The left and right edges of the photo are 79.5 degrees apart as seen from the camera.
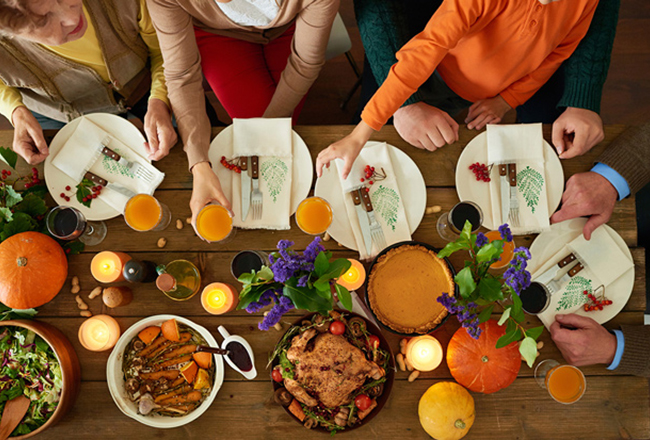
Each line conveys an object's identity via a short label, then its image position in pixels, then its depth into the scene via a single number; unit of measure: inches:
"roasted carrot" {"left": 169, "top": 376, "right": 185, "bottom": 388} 44.1
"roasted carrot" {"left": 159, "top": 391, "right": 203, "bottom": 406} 43.6
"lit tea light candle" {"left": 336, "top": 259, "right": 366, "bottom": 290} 43.5
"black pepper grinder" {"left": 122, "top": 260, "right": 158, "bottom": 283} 43.4
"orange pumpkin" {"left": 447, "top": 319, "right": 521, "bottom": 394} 41.3
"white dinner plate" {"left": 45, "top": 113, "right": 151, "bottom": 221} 47.0
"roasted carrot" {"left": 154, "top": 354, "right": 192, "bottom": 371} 44.1
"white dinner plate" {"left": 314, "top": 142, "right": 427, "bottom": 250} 46.1
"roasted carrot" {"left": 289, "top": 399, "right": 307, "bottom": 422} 40.1
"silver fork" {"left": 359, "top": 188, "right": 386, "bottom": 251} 46.0
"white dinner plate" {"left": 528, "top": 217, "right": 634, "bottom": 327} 45.2
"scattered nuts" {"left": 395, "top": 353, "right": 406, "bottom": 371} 44.1
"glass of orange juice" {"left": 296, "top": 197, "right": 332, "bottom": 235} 44.5
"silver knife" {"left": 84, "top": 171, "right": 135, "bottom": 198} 47.3
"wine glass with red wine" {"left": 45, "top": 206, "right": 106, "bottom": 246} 44.4
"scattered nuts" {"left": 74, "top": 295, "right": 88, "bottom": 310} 46.0
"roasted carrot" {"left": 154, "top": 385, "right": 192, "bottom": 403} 43.6
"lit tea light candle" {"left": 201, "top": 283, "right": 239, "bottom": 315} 44.3
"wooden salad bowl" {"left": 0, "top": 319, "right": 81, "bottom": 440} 40.9
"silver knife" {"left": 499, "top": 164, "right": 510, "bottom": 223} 46.8
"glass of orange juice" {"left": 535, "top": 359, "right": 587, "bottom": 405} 41.2
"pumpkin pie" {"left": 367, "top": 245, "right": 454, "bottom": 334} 41.8
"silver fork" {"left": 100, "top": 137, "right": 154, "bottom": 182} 48.0
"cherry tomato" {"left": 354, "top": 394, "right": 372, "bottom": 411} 38.9
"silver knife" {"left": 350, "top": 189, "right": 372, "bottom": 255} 45.8
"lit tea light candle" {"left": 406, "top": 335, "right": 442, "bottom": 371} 42.9
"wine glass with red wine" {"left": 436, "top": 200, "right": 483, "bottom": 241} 43.8
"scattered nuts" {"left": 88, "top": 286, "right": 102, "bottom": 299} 45.9
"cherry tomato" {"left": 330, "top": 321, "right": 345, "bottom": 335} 39.1
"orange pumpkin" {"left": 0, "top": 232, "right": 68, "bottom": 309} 41.1
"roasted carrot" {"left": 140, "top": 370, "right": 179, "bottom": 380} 43.7
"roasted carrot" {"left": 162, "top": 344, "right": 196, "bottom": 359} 44.3
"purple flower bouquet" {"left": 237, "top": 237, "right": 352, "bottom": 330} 31.7
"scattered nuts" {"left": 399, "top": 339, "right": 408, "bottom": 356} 44.6
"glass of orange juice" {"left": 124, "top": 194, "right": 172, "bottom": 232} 45.4
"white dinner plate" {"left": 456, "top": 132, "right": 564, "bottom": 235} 47.0
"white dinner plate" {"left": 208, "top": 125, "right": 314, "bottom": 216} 47.7
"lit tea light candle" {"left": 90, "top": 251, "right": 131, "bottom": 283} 45.1
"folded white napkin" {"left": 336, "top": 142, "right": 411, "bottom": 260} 46.2
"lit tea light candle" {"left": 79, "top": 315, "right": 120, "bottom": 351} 43.5
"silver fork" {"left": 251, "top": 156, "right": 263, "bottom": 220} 46.9
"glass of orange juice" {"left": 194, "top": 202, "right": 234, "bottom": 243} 45.1
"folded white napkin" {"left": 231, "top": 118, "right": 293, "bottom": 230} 46.7
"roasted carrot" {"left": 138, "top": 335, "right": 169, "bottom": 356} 44.0
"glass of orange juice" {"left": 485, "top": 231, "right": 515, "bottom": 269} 44.3
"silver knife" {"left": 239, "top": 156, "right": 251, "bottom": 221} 47.0
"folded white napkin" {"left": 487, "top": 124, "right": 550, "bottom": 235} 46.7
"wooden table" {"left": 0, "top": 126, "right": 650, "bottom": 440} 43.8
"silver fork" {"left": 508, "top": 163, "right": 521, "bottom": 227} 46.4
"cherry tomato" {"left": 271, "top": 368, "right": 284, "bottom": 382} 40.0
